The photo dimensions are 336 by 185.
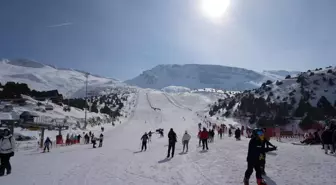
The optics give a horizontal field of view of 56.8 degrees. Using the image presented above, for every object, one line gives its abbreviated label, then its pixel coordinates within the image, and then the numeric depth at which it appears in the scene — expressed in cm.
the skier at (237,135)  3369
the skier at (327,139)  1723
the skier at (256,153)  916
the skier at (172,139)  1917
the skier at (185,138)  2225
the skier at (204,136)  2375
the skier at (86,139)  3866
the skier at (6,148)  1209
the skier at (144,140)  2530
